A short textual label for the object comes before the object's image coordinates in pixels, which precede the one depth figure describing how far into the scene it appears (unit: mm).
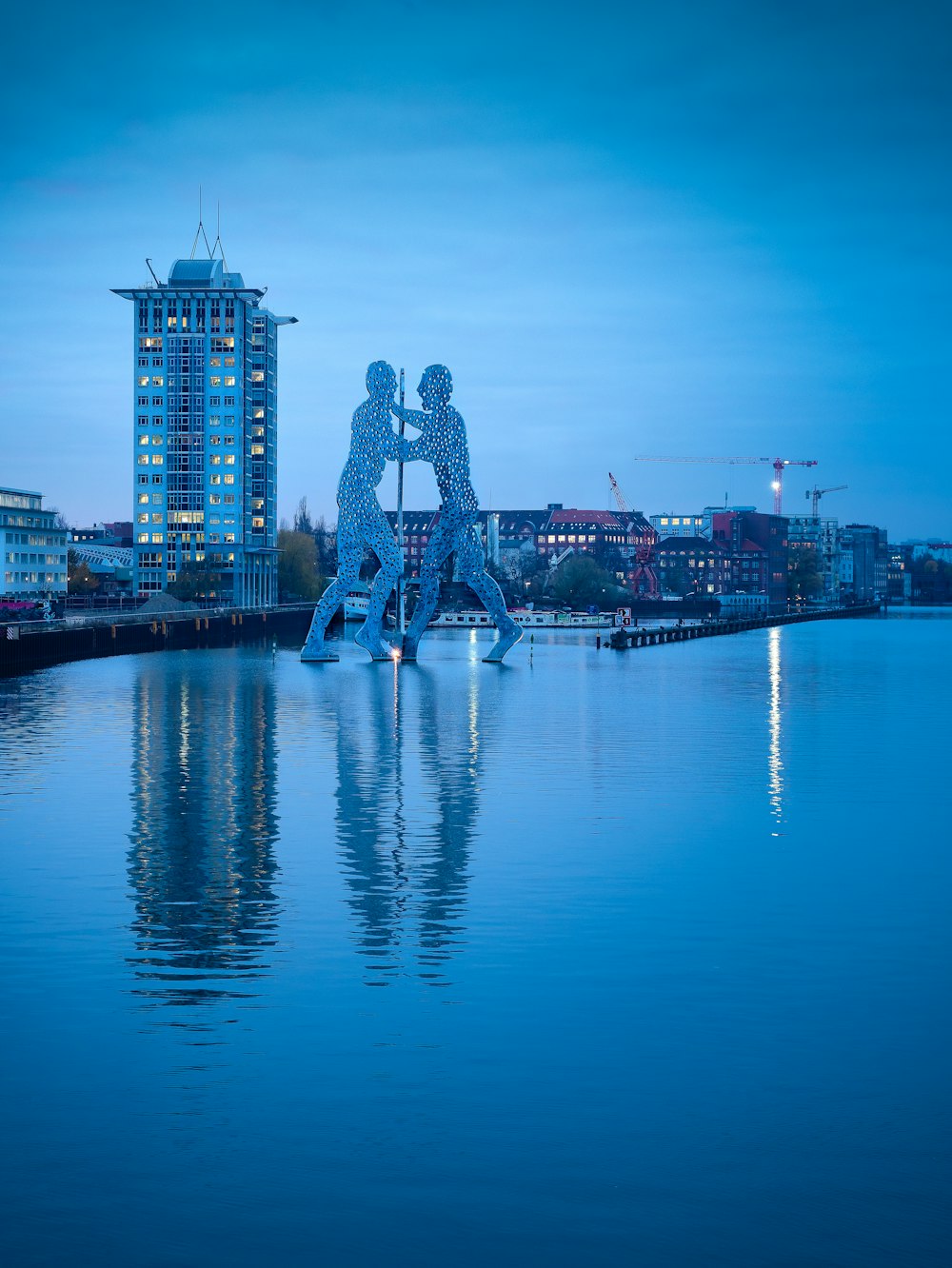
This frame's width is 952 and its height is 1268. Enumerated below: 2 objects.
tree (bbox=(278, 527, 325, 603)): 193875
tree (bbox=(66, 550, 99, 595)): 172750
